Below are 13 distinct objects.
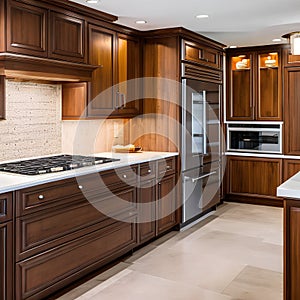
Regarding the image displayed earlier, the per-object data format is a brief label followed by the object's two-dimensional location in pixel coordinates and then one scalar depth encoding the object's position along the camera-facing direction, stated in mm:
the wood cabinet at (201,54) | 4785
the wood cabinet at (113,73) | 4012
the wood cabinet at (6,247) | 2580
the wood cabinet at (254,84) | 5941
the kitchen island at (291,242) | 2492
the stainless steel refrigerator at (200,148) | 4840
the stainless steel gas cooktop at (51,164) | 3090
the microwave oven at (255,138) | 5977
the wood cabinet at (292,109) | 5793
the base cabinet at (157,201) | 4137
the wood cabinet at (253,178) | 6008
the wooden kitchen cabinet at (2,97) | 3297
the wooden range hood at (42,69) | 3037
